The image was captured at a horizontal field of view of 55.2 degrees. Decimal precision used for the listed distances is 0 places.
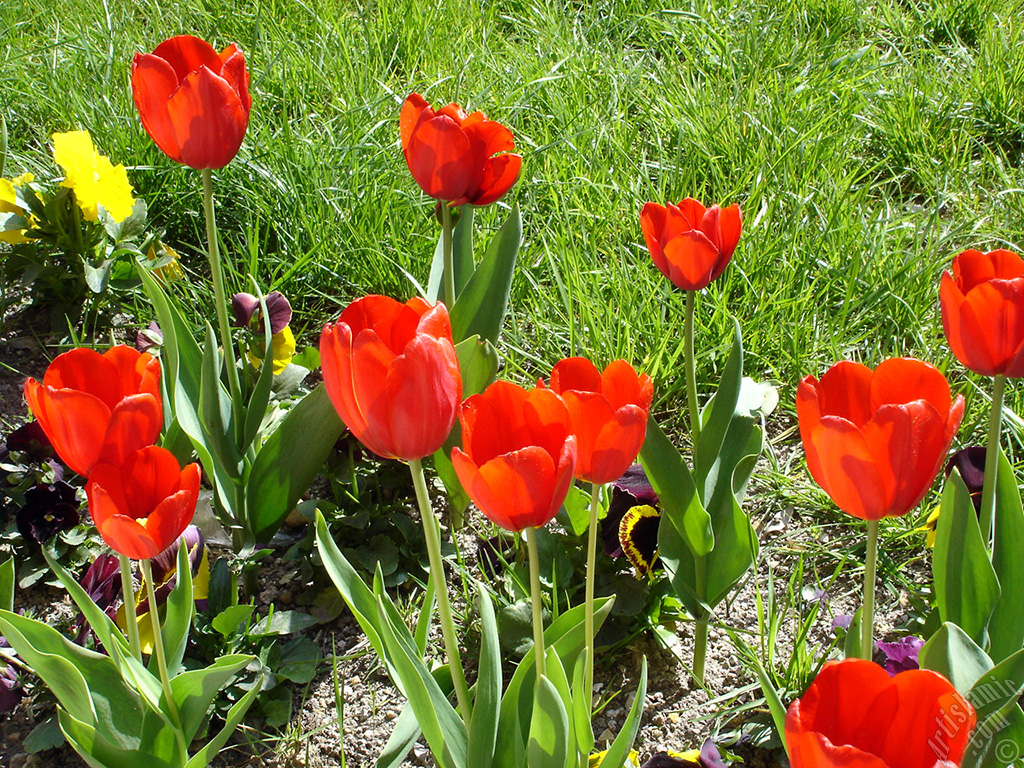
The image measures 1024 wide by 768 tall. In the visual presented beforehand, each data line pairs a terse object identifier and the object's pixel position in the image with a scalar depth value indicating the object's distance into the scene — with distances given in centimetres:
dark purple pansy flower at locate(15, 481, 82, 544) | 152
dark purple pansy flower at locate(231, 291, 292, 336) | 174
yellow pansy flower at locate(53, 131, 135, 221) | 192
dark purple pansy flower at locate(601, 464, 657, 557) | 147
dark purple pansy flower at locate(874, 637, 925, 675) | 120
